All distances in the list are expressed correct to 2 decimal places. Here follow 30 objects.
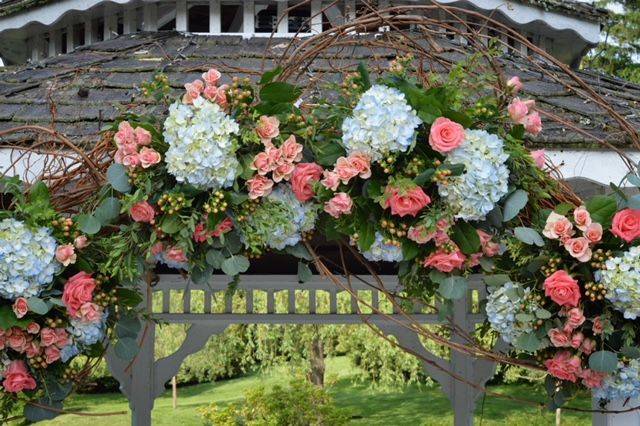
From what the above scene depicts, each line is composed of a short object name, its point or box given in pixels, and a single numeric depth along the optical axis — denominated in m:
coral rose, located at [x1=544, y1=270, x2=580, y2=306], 2.80
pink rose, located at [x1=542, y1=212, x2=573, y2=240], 2.82
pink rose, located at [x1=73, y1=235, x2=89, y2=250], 2.90
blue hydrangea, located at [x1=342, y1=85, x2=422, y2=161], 2.63
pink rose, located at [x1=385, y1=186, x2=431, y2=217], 2.64
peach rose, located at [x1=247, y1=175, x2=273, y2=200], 2.78
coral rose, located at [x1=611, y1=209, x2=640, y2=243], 2.78
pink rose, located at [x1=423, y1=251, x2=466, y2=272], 2.74
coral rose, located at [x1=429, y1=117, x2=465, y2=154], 2.63
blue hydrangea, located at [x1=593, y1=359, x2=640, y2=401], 2.95
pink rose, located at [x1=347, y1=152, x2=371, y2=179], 2.68
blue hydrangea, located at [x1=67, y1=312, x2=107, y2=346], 2.95
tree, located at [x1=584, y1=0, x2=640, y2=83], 21.31
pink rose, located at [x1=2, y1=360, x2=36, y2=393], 2.99
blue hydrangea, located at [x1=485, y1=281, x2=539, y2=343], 2.90
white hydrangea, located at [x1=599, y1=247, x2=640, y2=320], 2.75
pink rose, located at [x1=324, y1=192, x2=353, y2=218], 2.73
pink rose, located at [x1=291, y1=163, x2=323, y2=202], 2.79
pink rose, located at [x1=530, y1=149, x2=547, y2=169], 2.88
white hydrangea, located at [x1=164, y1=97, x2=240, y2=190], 2.67
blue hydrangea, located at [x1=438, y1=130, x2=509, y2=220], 2.64
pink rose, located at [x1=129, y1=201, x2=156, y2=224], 2.75
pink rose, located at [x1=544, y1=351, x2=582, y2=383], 2.94
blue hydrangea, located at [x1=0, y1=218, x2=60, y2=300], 2.80
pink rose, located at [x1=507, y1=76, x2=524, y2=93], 2.96
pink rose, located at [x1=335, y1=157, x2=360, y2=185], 2.69
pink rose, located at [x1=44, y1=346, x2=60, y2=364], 2.97
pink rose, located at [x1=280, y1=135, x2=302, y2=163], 2.79
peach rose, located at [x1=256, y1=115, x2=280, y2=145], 2.79
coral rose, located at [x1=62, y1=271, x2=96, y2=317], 2.87
